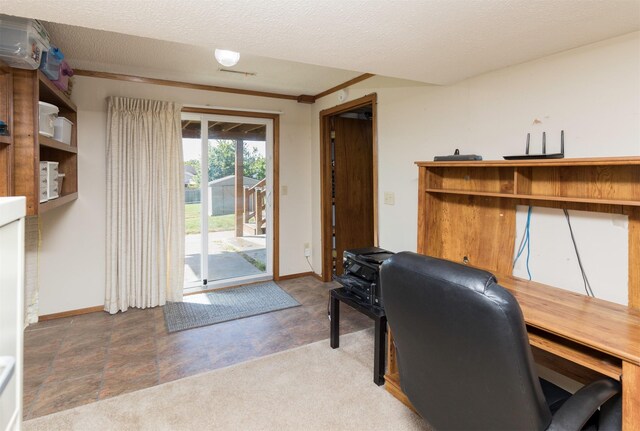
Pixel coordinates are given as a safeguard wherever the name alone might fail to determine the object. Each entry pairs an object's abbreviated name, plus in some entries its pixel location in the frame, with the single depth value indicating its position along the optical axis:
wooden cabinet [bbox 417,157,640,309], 1.71
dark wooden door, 4.32
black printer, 2.34
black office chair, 1.00
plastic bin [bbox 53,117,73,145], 2.71
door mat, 3.21
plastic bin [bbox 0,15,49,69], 1.88
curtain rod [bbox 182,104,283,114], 3.73
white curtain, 3.33
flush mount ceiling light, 2.43
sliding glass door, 3.89
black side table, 2.20
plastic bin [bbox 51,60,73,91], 2.59
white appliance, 0.79
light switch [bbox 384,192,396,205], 3.20
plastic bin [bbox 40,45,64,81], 2.22
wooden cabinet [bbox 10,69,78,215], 2.04
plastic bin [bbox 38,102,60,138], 2.31
